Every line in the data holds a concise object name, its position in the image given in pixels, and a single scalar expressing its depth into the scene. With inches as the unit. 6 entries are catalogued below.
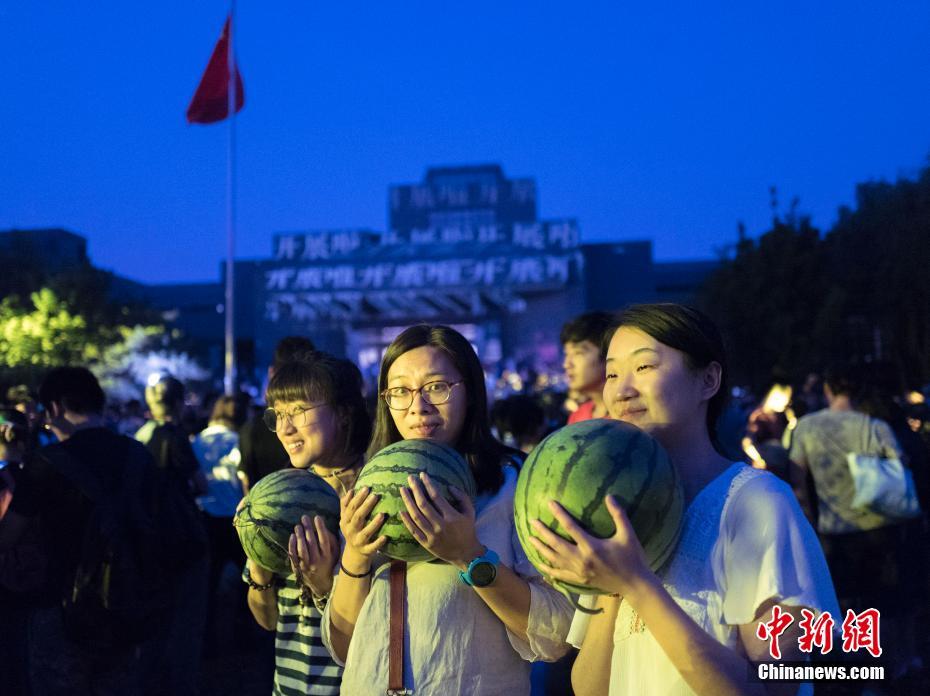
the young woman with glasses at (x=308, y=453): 132.4
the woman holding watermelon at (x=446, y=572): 98.0
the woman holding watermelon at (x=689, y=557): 76.4
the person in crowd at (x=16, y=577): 184.4
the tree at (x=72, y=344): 1364.4
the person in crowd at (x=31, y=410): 259.4
